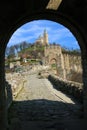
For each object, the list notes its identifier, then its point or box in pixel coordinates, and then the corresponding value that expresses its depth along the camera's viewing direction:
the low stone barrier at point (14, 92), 5.96
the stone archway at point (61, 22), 3.97
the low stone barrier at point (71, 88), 6.16
